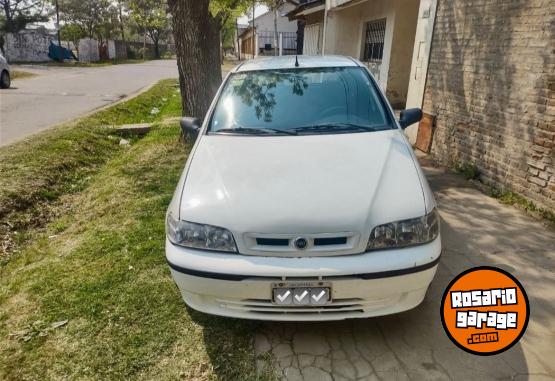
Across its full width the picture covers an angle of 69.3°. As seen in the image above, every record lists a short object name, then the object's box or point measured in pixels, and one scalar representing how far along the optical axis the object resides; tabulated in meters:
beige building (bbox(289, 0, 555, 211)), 4.06
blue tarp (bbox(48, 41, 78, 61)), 32.47
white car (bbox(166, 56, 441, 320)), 2.08
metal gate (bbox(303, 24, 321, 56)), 15.80
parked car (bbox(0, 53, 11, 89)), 13.49
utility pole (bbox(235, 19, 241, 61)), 51.49
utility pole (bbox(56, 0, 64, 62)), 32.89
